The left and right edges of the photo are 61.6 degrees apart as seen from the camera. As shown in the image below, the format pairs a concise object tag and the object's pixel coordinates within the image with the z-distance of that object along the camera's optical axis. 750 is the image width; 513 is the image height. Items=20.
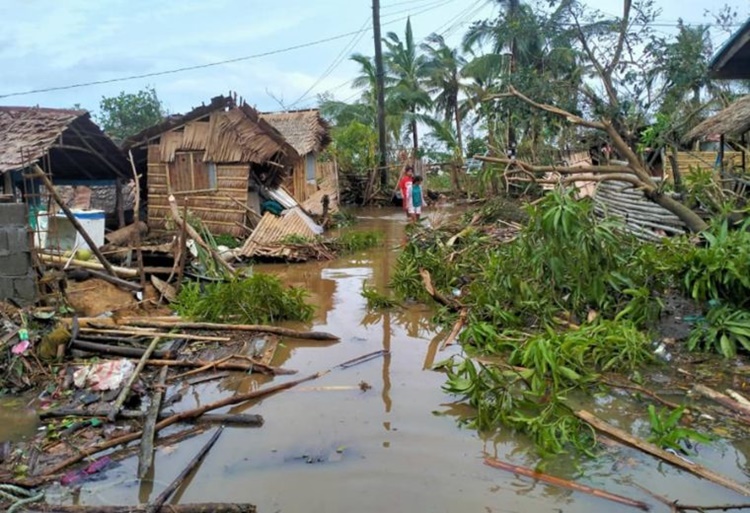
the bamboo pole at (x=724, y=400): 5.05
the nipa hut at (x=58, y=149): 10.51
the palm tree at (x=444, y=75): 29.31
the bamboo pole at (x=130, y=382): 5.19
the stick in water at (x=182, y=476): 3.85
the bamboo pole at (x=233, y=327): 7.21
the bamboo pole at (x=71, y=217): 7.25
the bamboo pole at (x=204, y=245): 9.11
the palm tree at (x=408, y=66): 29.60
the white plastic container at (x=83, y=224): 11.93
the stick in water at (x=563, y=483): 3.96
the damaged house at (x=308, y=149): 19.08
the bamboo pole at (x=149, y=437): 4.43
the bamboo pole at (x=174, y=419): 4.39
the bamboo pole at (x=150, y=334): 6.79
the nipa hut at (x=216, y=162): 14.76
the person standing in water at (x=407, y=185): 16.68
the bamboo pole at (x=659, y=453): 4.07
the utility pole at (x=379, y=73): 22.56
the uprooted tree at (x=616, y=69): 11.98
